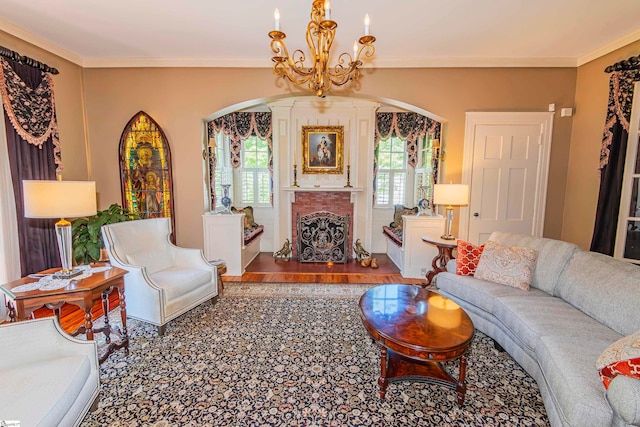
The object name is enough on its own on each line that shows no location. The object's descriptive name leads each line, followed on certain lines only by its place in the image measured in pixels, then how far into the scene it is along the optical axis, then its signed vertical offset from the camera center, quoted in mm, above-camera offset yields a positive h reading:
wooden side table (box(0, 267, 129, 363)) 1998 -843
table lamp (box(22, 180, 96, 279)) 2107 -180
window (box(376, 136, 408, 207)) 5840 +252
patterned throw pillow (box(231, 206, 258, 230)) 5539 -739
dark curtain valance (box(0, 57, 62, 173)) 2875 +752
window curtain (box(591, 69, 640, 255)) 3150 +283
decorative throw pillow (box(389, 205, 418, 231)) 5441 -588
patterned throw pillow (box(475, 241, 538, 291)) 2637 -768
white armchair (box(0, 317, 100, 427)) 1287 -980
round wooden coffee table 1754 -962
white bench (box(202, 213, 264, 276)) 4305 -866
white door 3961 +143
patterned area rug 1793 -1431
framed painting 5375 +590
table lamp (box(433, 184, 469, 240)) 3635 -154
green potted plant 3148 -637
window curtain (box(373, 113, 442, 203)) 5395 +1023
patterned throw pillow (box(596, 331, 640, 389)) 1310 -819
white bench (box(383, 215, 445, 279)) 4203 -913
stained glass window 4098 +153
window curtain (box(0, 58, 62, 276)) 2928 +392
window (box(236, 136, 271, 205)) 6000 +135
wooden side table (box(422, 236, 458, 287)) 3555 -912
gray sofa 1410 -962
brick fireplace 5547 -433
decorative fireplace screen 5273 -1024
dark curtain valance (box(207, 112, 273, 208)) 5441 +1013
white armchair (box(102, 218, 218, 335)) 2676 -955
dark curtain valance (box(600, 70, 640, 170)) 3105 +867
